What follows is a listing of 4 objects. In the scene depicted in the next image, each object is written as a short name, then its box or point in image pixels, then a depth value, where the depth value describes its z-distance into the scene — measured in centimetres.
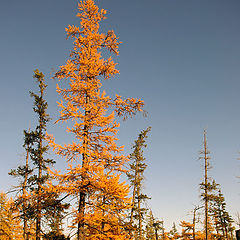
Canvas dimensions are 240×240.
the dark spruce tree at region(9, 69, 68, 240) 1880
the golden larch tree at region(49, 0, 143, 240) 1002
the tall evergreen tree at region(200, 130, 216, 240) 2640
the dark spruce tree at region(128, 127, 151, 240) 2733
